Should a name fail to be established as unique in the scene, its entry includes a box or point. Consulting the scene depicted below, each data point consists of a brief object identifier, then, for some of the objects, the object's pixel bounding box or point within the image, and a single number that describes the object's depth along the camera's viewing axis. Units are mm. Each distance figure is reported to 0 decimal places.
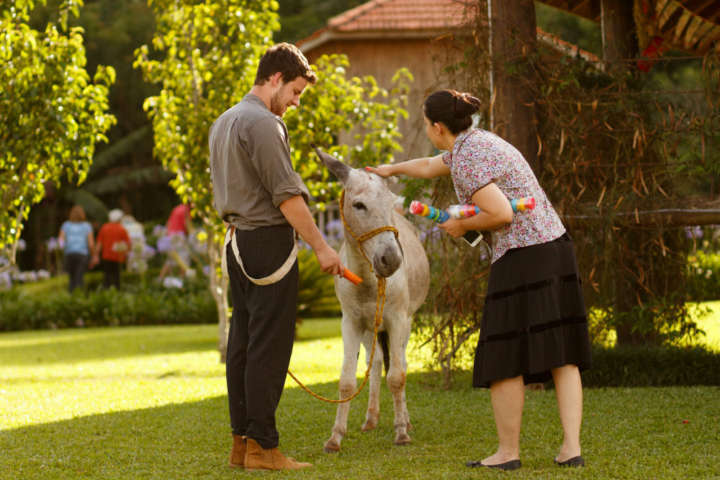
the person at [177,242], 19156
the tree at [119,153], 33981
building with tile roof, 21562
